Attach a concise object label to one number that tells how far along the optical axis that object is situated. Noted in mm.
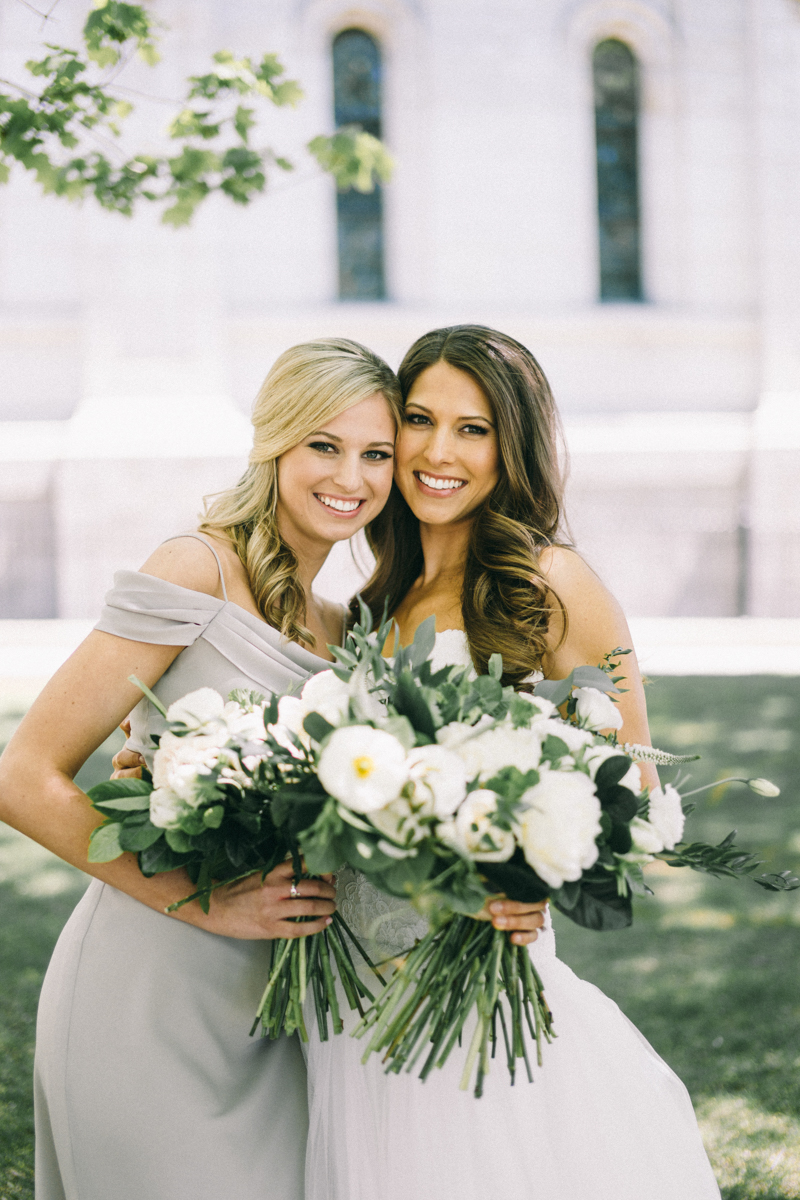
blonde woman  2299
